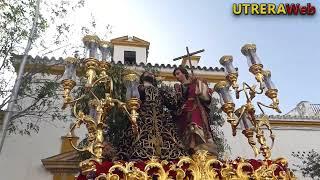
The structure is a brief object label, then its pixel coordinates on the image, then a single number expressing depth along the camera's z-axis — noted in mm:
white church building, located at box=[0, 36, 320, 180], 10102
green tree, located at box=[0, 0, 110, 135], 8016
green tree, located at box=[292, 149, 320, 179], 11056
